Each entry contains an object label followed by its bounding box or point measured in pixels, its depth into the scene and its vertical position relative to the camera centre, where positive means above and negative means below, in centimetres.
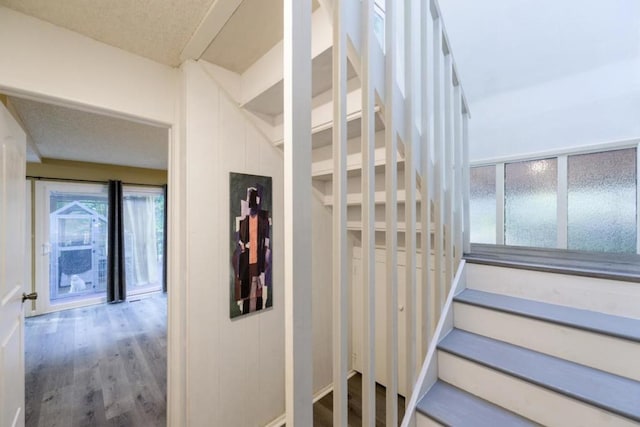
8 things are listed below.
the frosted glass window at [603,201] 180 +7
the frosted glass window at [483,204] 243 +7
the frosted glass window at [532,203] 211 +7
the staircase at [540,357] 89 -59
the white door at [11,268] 123 -28
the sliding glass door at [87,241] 402 -47
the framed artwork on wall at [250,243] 172 -21
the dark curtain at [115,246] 440 -54
